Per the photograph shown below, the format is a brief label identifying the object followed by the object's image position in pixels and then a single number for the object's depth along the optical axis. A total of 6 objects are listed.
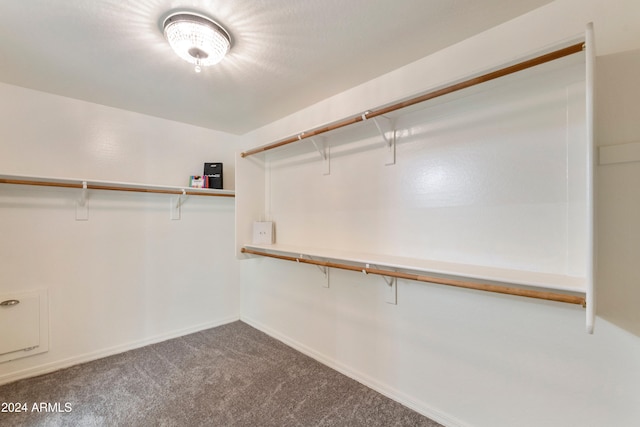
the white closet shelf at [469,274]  1.18
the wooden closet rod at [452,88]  1.14
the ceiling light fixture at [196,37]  1.44
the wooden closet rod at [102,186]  2.12
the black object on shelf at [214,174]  3.05
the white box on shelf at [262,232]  2.87
